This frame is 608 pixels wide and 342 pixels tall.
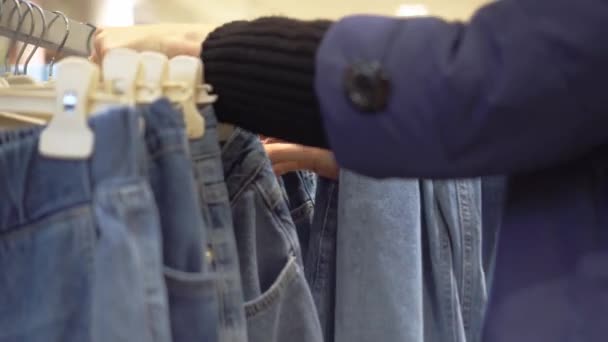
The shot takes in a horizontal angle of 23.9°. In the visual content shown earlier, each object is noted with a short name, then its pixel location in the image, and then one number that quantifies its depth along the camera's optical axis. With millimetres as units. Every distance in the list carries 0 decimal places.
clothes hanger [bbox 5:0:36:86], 1028
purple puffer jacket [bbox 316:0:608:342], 789
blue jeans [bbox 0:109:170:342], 822
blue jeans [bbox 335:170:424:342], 1081
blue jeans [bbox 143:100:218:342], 871
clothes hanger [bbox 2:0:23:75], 1106
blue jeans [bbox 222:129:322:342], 991
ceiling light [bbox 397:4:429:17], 2677
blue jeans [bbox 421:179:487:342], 1172
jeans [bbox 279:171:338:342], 1130
